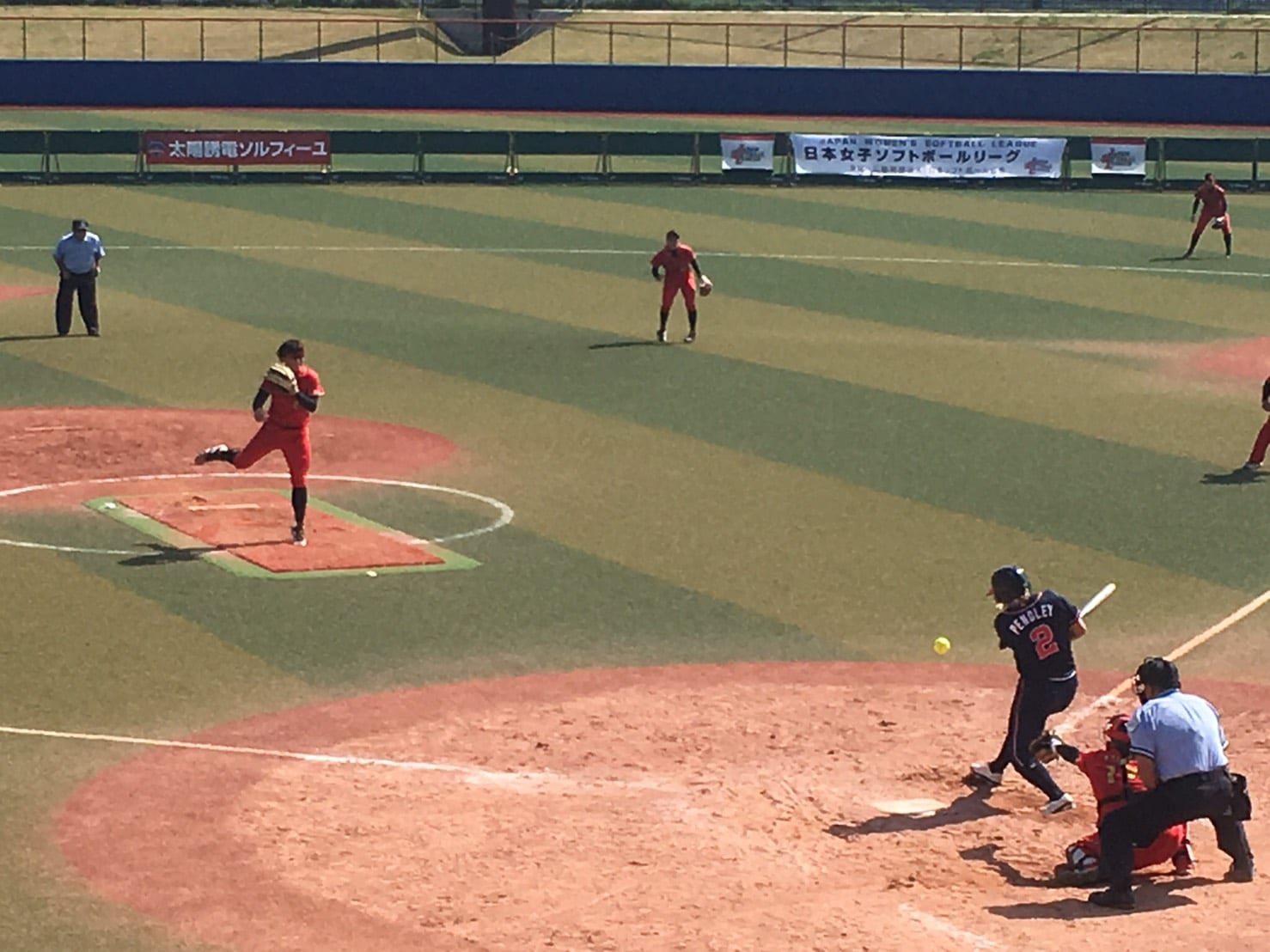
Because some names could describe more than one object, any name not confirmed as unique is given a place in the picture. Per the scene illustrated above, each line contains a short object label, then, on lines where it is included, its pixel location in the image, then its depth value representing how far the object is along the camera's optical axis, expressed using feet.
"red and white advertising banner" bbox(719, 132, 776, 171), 202.69
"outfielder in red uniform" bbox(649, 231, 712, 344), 122.62
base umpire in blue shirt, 123.95
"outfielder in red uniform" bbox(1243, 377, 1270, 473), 96.07
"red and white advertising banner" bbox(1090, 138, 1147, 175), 203.00
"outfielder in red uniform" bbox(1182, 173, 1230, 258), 156.25
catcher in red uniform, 50.31
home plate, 55.26
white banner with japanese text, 202.49
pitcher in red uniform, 79.71
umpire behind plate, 49.06
